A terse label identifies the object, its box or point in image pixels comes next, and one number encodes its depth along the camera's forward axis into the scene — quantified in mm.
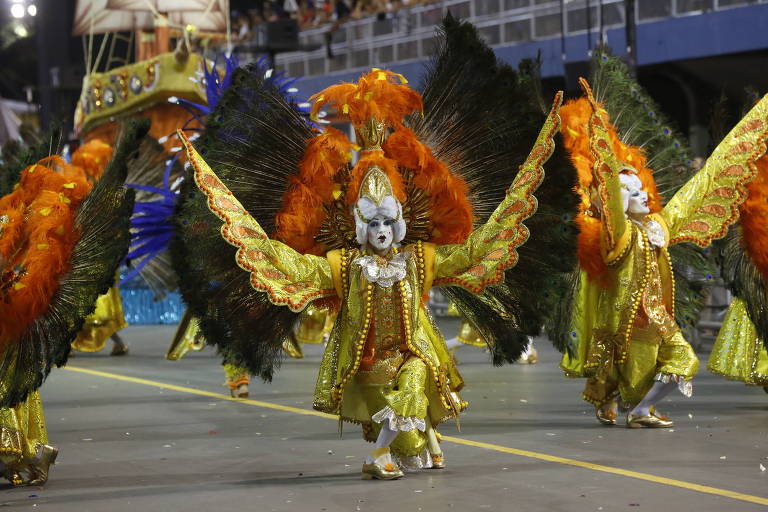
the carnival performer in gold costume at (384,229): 11781
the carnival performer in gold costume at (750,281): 14742
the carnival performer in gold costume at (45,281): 11562
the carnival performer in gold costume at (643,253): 14437
